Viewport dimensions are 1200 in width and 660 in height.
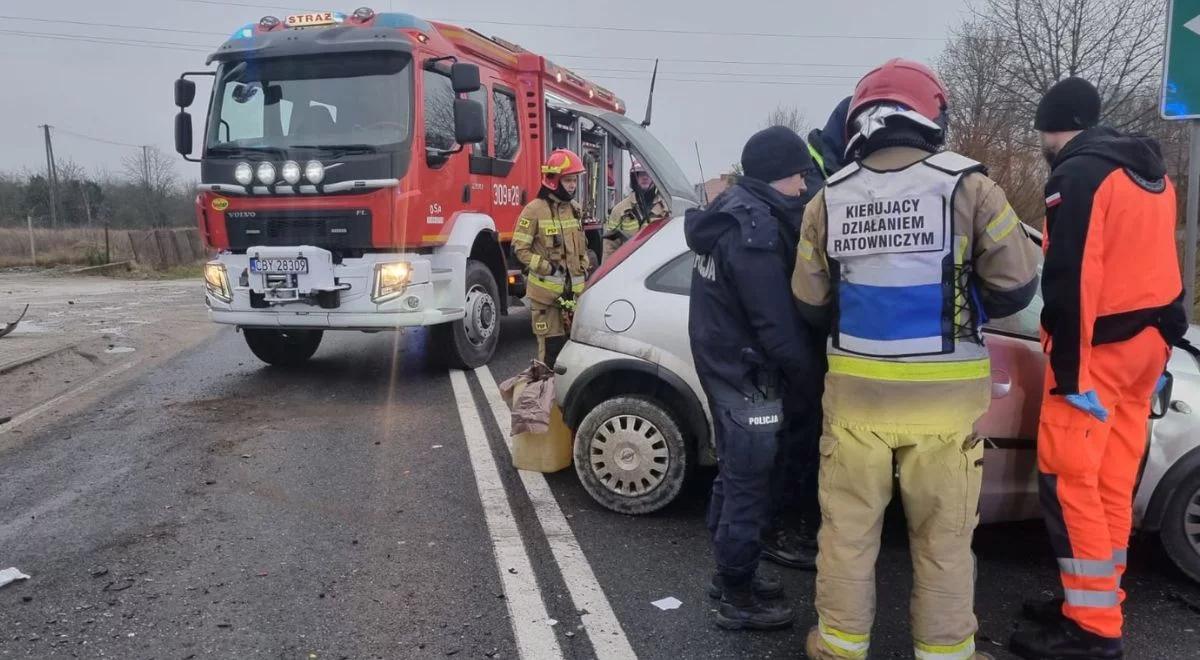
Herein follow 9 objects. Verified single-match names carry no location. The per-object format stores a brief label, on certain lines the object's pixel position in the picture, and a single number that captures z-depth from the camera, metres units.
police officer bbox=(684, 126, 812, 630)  2.87
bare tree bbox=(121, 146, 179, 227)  52.59
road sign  4.50
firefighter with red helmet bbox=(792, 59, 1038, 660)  2.46
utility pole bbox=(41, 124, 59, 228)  46.08
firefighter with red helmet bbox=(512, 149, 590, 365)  6.53
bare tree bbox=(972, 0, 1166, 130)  20.00
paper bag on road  4.35
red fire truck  6.71
